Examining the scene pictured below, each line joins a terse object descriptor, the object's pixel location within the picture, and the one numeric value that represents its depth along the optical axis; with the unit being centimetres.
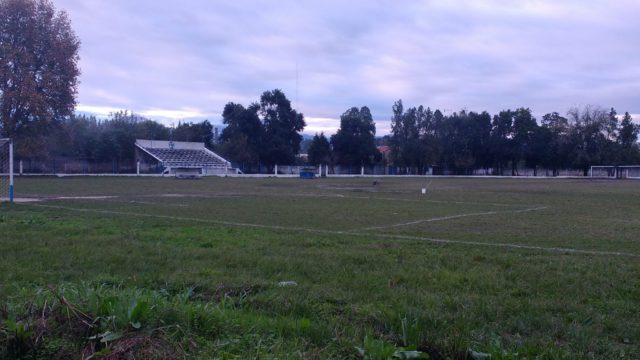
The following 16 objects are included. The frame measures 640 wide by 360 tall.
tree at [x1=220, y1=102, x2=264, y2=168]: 9562
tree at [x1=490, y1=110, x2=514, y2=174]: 10294
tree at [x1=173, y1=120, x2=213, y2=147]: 10700
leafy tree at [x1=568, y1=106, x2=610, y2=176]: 10256
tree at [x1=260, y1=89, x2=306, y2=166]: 9625
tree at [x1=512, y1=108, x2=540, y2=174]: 10275
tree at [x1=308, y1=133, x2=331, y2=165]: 10381
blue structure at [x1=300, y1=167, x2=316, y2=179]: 7619
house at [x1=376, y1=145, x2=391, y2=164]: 10892
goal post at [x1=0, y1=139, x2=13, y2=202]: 2322
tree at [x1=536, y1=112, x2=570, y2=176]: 10262
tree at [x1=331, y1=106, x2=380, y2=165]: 10269
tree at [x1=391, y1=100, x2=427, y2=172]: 10425
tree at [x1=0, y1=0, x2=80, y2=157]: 5041
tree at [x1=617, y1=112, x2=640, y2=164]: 10863
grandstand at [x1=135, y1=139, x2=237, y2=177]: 8681
